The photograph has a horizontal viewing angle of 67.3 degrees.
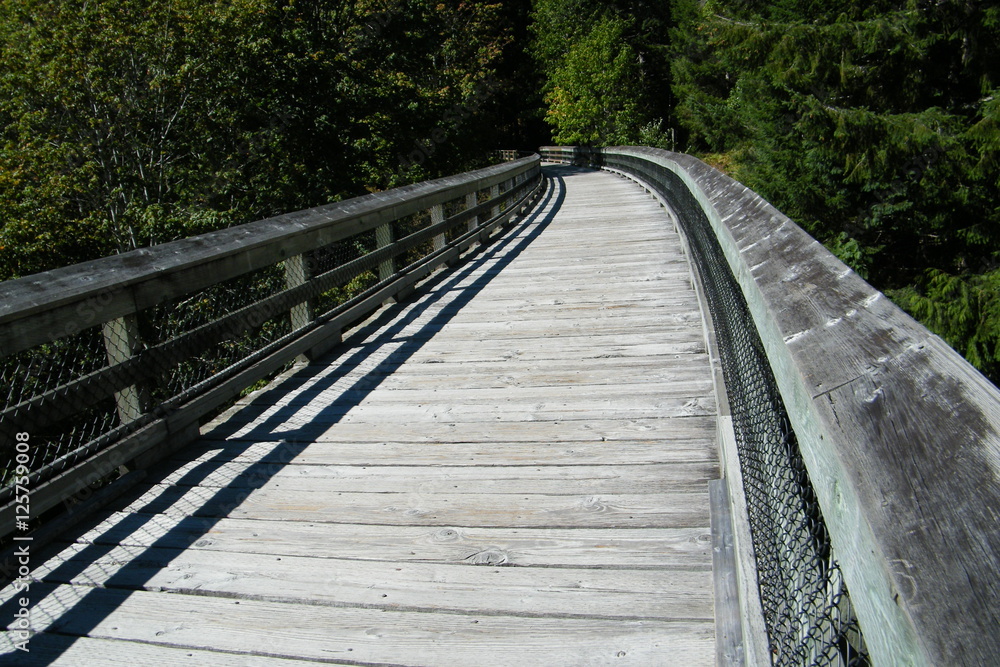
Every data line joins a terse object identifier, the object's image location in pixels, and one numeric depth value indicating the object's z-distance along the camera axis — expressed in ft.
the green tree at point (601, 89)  139.33
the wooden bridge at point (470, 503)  3.03
